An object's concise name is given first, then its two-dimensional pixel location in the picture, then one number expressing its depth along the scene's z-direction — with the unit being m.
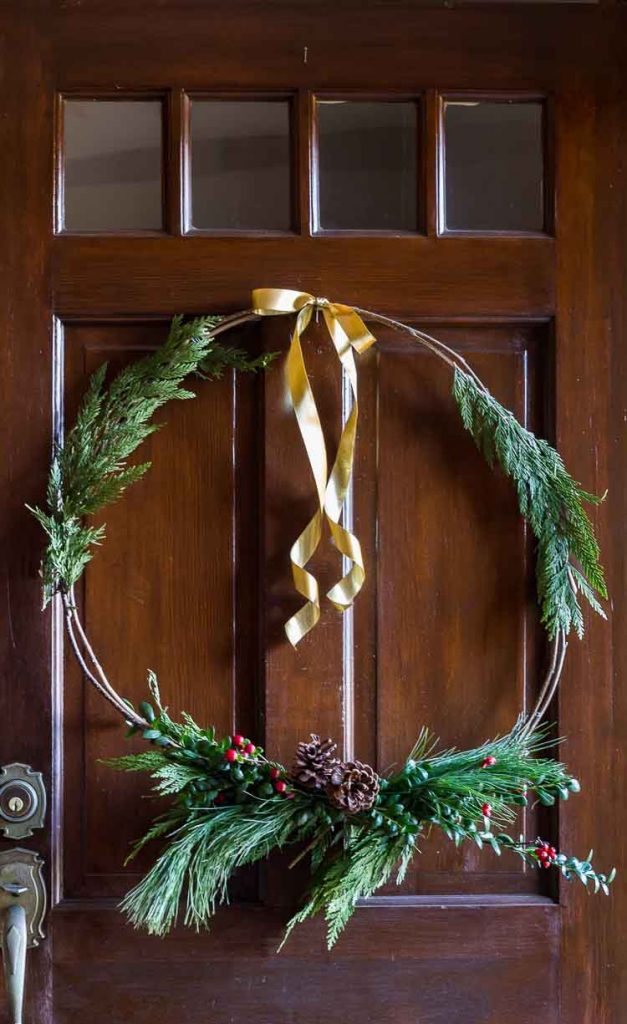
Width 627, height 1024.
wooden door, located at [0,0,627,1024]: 1.13
